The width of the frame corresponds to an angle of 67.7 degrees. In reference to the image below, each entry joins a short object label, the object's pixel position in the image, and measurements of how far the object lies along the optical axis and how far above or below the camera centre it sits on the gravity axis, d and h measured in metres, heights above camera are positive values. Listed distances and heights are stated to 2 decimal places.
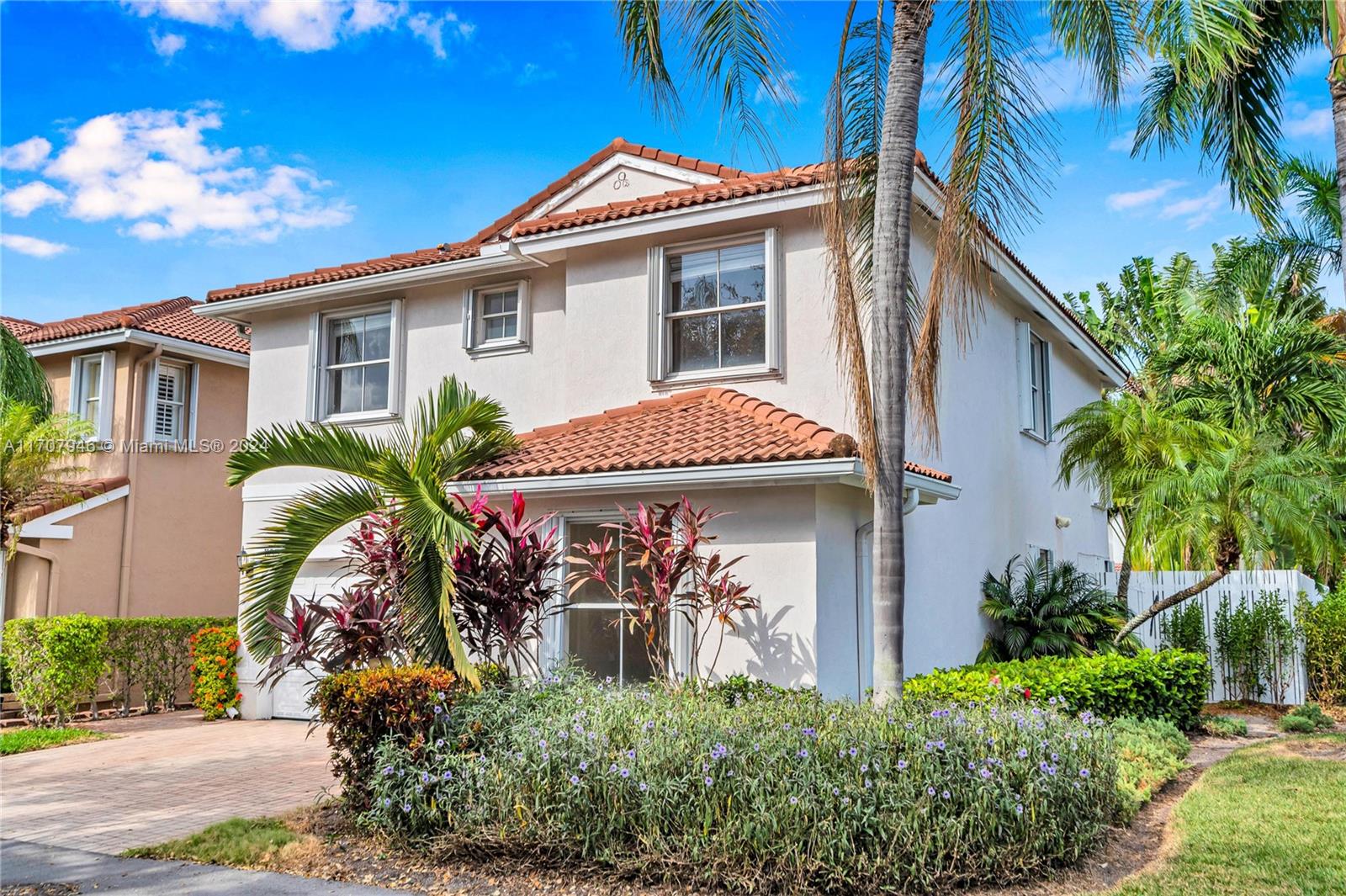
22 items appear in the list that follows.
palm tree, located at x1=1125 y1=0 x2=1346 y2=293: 11.59 +5.61
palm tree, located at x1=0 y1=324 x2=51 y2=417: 14.67 +2.82
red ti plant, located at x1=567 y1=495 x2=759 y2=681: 9.44 -0.05
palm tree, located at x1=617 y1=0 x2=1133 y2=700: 7.96 +3.69
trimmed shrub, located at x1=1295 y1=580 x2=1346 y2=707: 14.26 -0.99
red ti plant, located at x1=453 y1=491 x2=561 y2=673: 8.94 -0.13
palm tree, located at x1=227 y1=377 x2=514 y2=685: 8.37 +0.54
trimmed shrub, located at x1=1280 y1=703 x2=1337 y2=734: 12.09 -1.74
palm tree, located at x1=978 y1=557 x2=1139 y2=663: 12.58 -0.53
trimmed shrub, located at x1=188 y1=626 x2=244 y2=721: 14.58 -1.50
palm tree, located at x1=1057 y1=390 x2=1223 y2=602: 13.26 +1.81
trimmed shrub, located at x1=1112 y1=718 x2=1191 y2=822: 7.96 -1.67
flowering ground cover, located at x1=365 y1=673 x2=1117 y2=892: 6.03 -1.39
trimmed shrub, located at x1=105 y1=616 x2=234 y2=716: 15.43 -1.37
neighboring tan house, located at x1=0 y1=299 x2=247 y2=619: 17.03 +1.65
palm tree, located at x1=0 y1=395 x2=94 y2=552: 14.43 +1.66
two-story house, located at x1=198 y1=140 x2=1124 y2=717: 10.03 +2.50
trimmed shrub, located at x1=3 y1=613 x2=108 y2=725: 13.97 -1.29
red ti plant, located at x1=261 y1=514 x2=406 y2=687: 8.92 -0.48
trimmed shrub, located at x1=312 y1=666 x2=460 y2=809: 7.45 -1.06
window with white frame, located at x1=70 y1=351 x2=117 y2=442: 18.34 +3.37
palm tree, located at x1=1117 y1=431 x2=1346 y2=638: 12.15 +0.87
